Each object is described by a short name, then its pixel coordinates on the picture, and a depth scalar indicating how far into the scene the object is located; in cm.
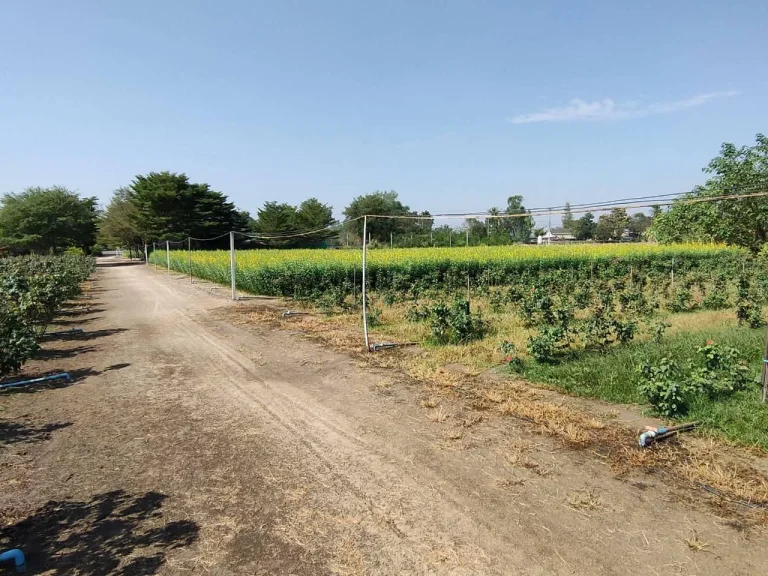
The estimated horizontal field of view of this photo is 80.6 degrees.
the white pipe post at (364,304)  832
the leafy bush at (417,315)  1049
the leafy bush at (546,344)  671
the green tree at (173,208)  4600
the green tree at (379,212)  5739
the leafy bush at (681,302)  1181
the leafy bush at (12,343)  596
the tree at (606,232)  7016
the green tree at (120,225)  4966
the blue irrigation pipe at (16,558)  264
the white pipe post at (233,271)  1596
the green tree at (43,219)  4384
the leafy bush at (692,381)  479
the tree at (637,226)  7852
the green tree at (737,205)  1959
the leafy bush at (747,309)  870
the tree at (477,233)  4883
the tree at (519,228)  6055
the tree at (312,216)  5753
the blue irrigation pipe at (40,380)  625
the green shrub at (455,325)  849
